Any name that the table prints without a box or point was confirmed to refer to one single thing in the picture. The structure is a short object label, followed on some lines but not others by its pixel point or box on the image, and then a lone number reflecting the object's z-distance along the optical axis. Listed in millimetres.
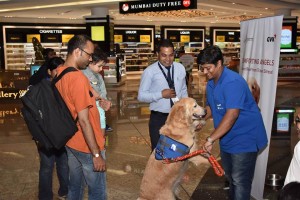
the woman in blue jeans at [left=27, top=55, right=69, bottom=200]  3887
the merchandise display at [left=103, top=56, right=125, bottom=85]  16234
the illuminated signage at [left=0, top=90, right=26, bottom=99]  11523
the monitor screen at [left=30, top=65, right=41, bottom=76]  10851
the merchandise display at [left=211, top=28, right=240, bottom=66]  29047
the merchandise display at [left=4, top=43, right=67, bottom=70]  22689
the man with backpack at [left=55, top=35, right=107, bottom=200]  2770
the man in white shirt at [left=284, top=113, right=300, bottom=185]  2205
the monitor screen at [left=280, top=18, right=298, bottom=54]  19594
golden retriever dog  3541
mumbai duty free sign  11943
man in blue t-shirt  3086
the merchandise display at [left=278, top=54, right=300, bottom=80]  17962
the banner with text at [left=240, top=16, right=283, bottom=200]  3688
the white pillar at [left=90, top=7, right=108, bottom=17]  16547
